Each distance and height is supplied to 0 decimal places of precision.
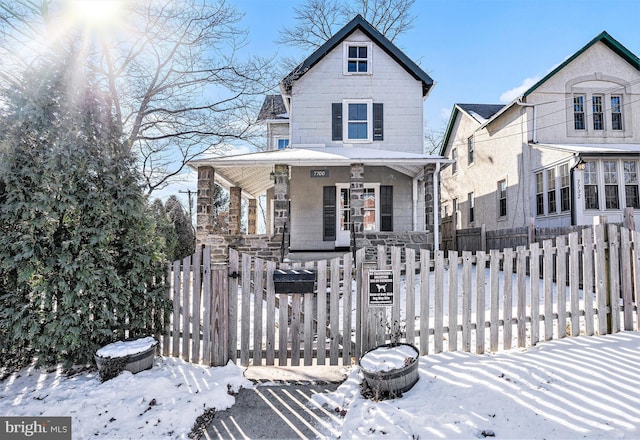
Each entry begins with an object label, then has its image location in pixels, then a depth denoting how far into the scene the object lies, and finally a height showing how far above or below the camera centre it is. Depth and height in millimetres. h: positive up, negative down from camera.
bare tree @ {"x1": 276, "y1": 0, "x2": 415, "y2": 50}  19172 +12659
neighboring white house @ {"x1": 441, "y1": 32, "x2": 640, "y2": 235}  11297 +3545
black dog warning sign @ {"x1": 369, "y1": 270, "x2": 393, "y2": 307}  3854 -618
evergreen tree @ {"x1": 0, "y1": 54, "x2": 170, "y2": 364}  3572 +80
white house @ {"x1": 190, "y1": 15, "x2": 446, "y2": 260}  12258 +3940
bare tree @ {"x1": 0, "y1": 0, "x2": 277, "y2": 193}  13141 +6966
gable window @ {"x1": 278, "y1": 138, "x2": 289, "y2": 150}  16312 +4576
